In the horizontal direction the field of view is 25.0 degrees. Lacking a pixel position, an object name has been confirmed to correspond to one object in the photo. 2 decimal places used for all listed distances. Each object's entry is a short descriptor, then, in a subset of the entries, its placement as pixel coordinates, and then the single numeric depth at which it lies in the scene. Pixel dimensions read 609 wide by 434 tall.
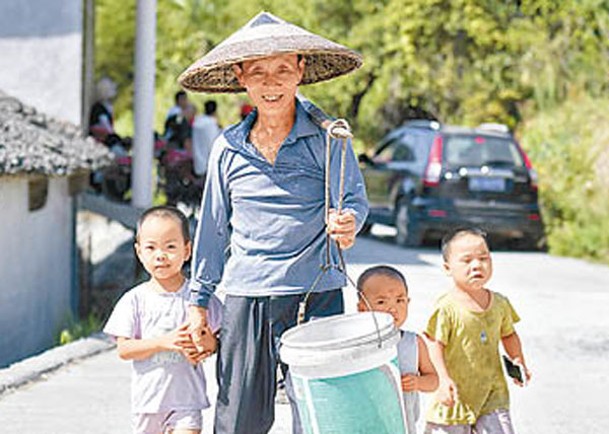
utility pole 12.13
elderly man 4.75
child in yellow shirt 5.27
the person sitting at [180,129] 17.86
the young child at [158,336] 5.12
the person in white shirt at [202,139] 16.94
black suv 16.64
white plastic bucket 4.19
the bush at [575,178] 16.89
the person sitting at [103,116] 17.16
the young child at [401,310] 5.10
